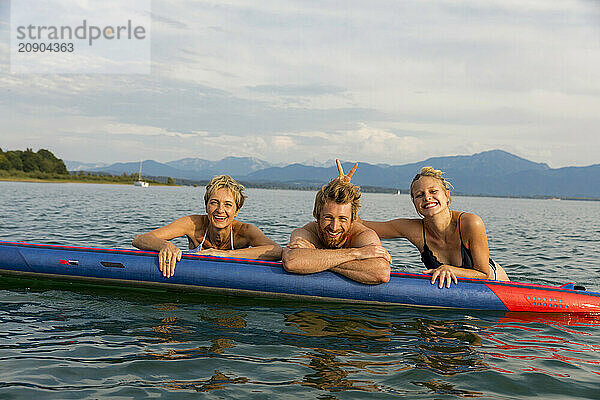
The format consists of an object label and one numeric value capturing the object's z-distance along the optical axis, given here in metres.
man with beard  5.56
